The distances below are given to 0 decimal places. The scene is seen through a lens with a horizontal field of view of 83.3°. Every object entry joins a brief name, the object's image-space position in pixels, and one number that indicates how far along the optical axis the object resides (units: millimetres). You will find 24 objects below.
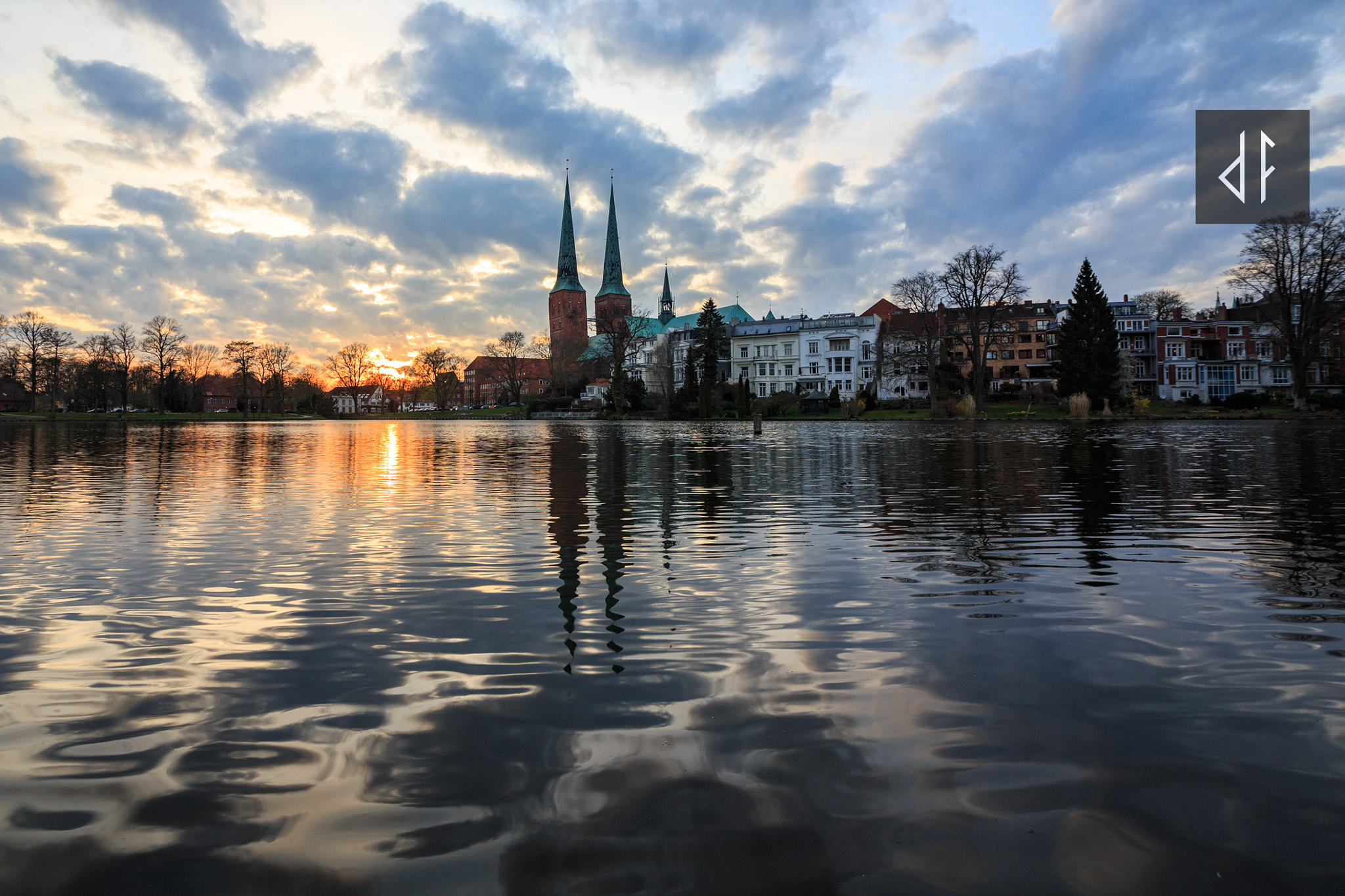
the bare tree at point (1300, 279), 51000
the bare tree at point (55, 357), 85062
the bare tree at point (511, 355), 118500
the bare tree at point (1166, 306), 101519
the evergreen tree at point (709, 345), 76125
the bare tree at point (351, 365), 132250
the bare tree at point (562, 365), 108938
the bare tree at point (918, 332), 69375
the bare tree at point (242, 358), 103188
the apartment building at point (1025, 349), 93500
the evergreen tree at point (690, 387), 79625
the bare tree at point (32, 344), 83688
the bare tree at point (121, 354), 95625
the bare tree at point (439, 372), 126062
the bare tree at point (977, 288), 63688
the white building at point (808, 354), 95562
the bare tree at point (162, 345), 93688
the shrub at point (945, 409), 58438
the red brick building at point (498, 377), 130000
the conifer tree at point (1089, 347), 62969
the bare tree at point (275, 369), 113438
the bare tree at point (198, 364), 108812
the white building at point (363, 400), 179750
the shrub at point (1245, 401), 58219
